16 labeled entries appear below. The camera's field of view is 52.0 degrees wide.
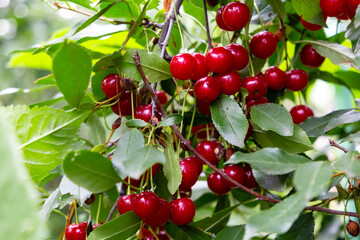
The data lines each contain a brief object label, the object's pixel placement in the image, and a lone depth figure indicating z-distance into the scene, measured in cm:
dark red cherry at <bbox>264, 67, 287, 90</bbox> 63
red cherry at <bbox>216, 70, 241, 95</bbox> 53
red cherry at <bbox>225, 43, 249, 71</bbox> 55
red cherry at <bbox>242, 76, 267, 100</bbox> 55
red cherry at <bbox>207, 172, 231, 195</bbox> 57
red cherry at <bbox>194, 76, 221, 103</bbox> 51
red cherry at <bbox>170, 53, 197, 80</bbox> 50
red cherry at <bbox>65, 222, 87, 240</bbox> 52
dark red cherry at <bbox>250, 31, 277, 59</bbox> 59
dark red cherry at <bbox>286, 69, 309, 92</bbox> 65
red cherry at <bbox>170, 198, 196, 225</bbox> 49
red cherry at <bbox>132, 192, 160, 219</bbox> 44
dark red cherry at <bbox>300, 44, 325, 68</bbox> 69
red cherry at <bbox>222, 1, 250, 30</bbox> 54
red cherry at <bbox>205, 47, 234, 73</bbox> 51
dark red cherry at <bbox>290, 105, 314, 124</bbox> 69
